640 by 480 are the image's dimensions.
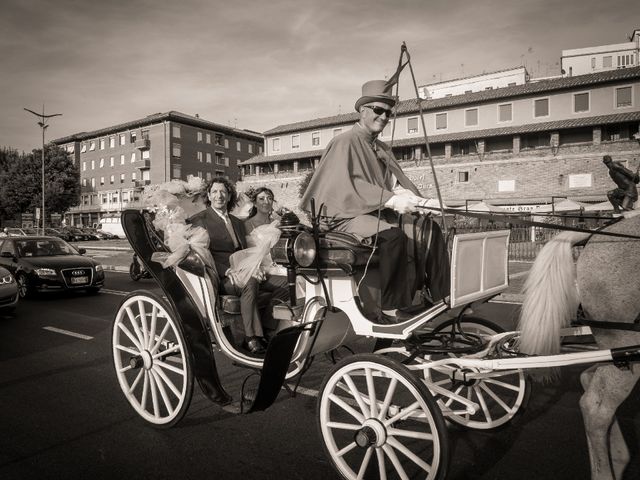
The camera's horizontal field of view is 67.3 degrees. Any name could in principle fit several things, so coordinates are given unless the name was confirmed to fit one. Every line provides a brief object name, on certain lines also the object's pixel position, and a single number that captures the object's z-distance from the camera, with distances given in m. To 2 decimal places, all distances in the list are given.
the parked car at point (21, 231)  32.46
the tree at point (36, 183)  43.09
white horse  2.59
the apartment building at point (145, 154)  58.50
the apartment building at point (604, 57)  56.22
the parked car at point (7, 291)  8.04
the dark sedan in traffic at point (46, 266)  10.28
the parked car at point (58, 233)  40.44
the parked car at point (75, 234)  45.31
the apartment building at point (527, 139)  33.16
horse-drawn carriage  2.66
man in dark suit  3.92
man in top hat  3.03
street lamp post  30.96
